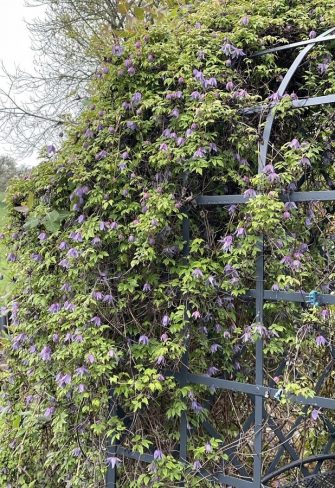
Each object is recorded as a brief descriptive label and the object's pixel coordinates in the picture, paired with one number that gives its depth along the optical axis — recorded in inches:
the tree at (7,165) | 320.8
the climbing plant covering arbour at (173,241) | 75.4
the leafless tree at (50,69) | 306.3
